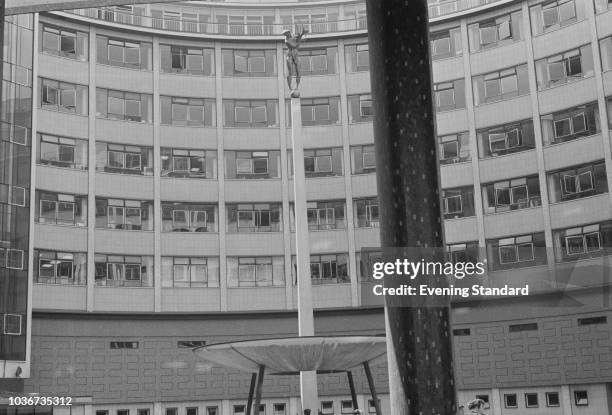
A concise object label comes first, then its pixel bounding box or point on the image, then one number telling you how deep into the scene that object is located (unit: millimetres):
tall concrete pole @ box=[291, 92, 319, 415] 27406
